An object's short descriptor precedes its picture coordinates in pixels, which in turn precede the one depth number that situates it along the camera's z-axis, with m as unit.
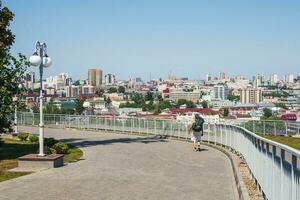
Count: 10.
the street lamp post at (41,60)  16.61
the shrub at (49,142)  22.95
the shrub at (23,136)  28.88
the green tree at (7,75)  17.11
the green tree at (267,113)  153.12
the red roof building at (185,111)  143.88
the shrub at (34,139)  27.10
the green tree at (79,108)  120.96
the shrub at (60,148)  19.30
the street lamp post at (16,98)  18.03
